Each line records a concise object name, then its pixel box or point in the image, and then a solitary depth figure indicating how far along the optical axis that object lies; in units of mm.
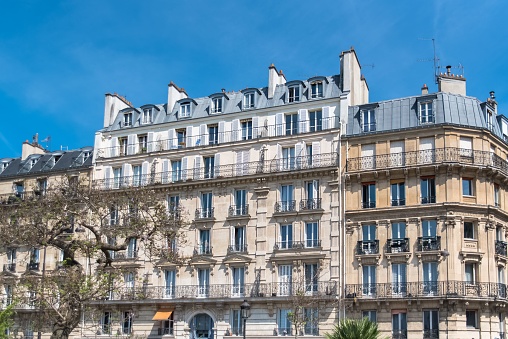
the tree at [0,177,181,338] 26766
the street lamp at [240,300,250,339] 31836
